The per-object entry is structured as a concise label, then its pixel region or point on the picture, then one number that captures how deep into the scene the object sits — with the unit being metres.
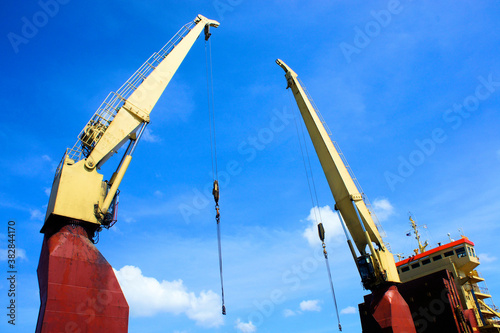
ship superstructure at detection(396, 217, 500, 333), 26.48
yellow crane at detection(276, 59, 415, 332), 18.89
